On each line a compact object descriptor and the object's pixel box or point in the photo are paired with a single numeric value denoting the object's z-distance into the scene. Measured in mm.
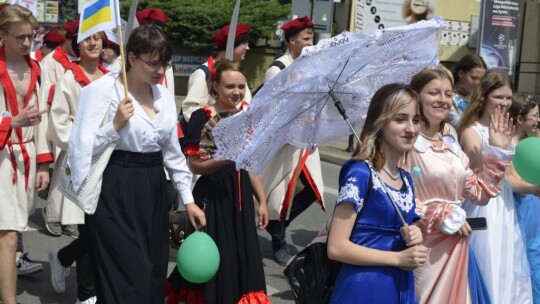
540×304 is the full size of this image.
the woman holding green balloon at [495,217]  4863
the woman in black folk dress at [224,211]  5059
